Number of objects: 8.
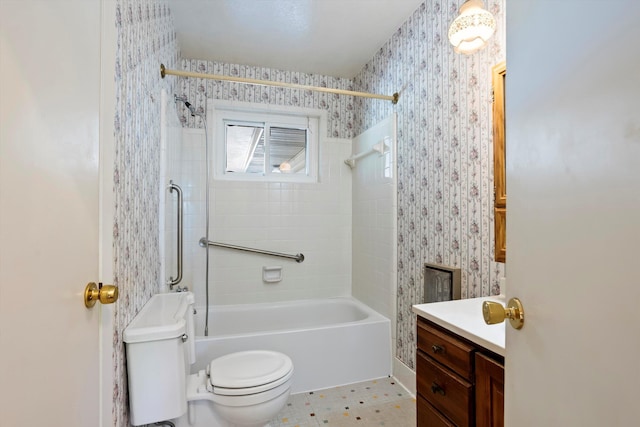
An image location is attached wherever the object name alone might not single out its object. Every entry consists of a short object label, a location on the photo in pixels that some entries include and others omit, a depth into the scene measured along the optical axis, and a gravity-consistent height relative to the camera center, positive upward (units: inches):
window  115.3 +27.1
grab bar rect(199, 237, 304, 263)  109.3 -12.8
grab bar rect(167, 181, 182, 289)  82.0 -9.1
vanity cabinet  37.1 -22.8
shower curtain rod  76.0 +35.7
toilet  48.6 -31.3
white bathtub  83.5 -37.6
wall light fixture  52.3 +32.2
